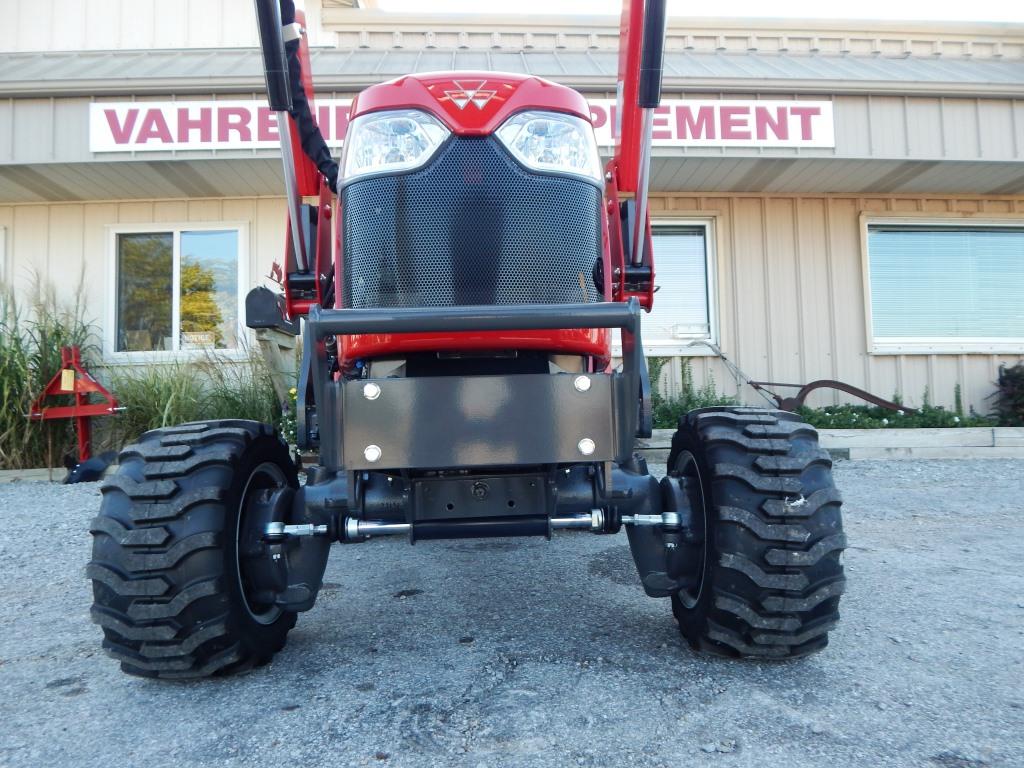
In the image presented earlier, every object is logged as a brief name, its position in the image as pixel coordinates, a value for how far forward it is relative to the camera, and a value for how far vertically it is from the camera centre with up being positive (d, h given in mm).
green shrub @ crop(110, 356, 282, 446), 6262 +218
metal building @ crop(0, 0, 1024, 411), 6168 +2329
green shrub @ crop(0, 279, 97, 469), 6031 +493
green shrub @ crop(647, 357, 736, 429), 6871 +115
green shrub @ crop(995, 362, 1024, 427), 7150 +50
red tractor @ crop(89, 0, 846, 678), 1785 -87
